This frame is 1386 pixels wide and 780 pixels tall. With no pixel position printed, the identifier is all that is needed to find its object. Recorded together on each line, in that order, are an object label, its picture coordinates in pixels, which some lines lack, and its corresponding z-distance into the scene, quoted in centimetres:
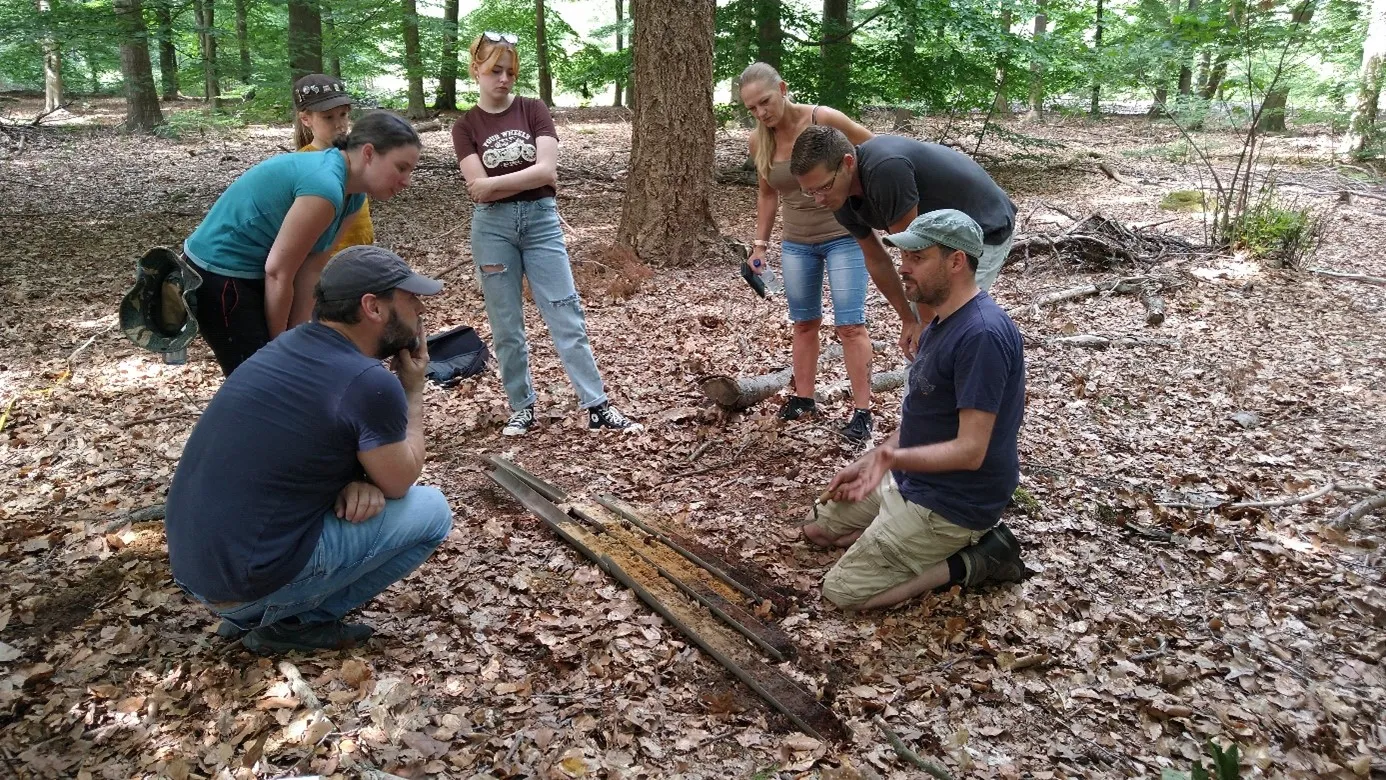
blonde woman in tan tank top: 438
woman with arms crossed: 447
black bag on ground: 530
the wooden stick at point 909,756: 258
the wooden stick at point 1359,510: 378
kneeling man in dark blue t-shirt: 301
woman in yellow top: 371
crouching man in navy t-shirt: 254
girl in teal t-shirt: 331
